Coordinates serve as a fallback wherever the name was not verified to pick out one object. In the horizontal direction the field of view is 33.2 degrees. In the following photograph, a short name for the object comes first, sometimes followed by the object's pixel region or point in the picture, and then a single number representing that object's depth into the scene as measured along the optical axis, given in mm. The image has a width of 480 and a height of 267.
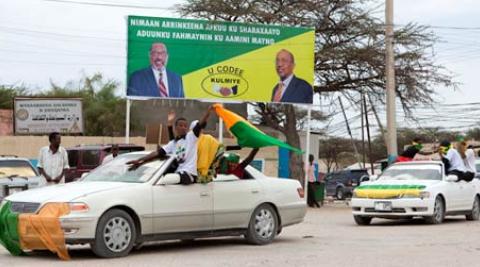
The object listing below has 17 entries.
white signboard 33188
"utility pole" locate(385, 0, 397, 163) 25578
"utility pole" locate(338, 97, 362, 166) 30567
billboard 23234
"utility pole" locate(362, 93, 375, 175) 30473
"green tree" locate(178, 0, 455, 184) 28172
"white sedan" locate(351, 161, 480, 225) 16641
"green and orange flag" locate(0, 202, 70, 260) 10297
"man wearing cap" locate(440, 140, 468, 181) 18156
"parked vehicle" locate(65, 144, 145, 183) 22578
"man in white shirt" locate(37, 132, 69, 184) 14156
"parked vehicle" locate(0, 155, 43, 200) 15023
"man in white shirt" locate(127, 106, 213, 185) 11680
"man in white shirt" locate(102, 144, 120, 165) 18197
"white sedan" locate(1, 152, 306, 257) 10484
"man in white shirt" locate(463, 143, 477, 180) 18469
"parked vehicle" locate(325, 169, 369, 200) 39344
